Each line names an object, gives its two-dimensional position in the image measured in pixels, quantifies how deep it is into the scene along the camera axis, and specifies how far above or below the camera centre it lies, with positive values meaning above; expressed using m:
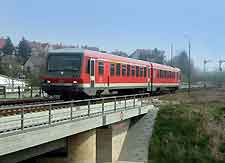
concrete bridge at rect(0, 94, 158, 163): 12.30 -1.91
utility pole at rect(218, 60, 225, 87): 88.74 +2.36
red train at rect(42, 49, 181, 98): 23.22 +0.42
